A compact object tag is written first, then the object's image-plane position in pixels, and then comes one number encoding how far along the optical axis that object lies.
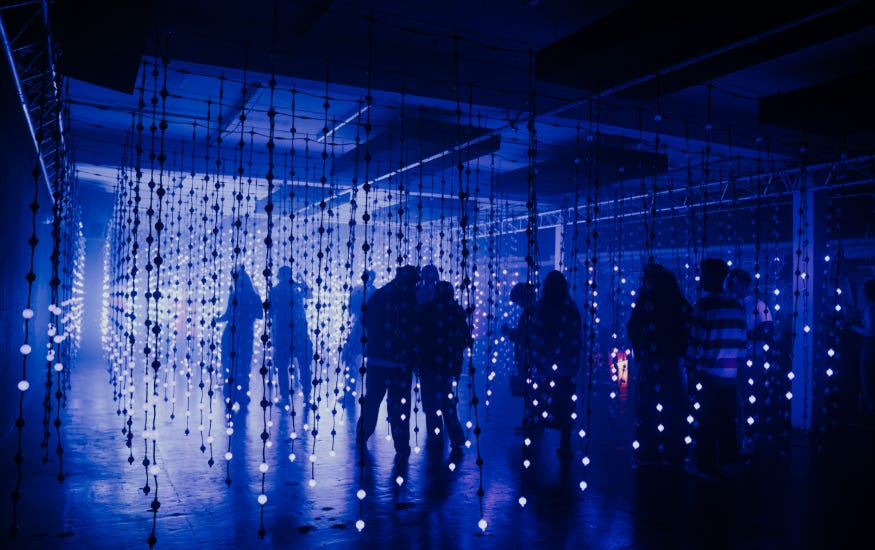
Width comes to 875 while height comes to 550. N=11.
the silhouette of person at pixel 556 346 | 6.14
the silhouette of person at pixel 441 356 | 5.89
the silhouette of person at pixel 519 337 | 6.70
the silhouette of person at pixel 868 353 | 8.17
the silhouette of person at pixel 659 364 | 5.46
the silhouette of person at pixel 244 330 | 8.33
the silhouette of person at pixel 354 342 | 7.71
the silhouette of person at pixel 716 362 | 5.27
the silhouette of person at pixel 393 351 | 5.84
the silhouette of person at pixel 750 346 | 6.28
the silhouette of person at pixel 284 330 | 8.44
